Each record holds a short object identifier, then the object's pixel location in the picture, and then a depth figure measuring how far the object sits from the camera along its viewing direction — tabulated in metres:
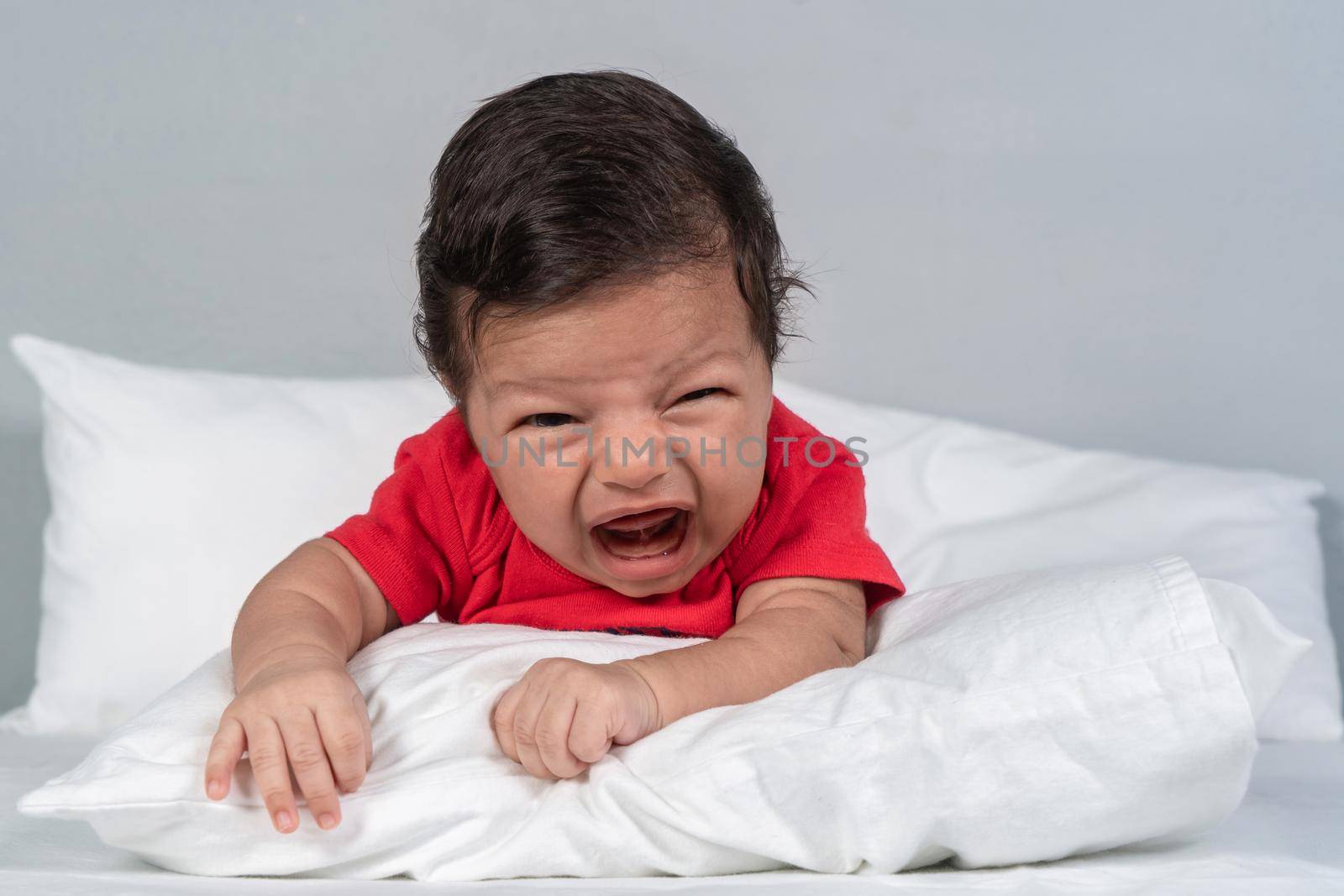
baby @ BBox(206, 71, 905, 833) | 0.53
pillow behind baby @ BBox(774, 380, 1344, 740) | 0.77
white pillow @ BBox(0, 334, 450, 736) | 0.75
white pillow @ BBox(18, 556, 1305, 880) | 0.49
